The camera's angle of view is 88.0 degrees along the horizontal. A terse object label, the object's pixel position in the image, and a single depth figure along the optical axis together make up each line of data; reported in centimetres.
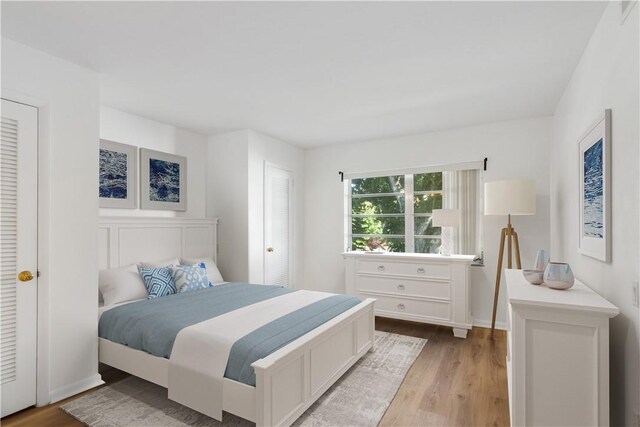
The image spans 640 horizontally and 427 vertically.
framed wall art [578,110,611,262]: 172
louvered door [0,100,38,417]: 214
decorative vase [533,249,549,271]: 214
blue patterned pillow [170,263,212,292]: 327
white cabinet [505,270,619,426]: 152
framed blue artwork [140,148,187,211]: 370
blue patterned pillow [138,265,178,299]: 308
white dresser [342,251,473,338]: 363
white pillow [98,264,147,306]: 291
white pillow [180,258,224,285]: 375
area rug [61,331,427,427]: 212
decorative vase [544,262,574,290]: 186
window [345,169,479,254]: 418
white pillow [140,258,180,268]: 342
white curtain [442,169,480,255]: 412
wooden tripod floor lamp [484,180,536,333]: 324
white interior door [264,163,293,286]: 447
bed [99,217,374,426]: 184
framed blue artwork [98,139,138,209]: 332
